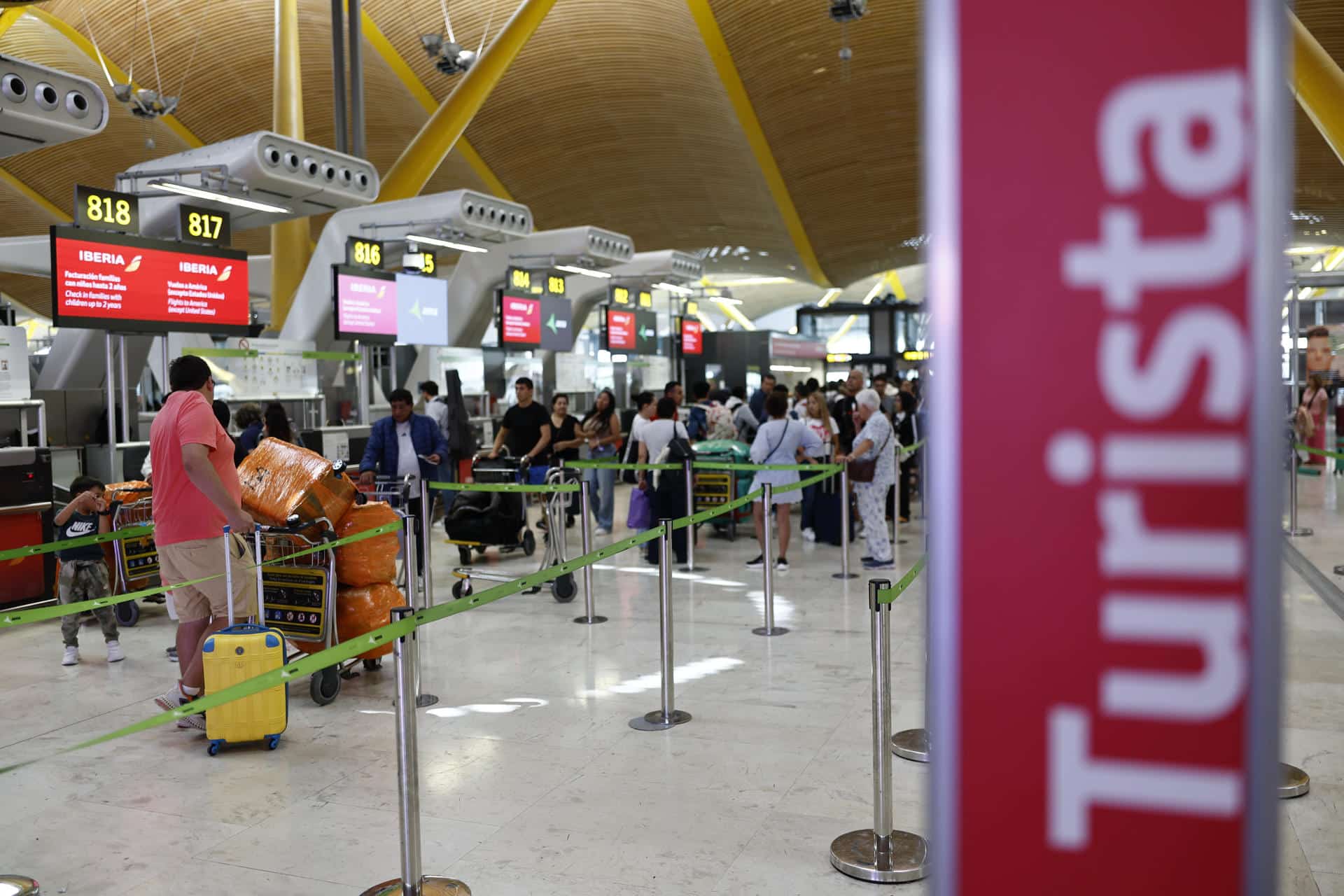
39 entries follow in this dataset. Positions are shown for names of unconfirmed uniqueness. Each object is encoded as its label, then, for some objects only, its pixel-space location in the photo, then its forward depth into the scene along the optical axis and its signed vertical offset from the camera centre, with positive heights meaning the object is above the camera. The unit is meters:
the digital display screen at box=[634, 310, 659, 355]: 21.55 +1.38
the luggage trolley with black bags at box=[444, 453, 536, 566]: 9.06 -1.00
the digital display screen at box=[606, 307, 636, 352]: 20.38 +1.32
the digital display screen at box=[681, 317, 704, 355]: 25.00 +1.45
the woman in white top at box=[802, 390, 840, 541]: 10.61 -0.34
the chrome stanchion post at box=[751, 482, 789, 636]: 6.87 -1.19
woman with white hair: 9.14 -0.74
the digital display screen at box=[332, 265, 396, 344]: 12.55 +1.20
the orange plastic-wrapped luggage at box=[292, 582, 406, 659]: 5.86 -1.16
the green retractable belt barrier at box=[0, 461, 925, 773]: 2.80 -0.74
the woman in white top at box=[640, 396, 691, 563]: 10.02 -0.51
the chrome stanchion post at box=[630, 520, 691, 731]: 5.11 -1.29
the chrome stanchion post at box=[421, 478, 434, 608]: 6.88 -0.93
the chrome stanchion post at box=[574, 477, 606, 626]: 7.24 -1.14
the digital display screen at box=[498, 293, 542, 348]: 16.16 +1.22
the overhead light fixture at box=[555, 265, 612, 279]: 17.81 +2.21
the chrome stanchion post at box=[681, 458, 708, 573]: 9.41 -0.95
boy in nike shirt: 6.52 -1.00
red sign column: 0.87 -0.04
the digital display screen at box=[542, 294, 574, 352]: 17.21 +1.25
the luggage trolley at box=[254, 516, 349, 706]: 5.66 -1.01
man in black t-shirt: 10.36 -0.27
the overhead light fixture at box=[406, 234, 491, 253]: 13.92 +2.14
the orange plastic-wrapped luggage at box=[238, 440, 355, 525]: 5.61 -0.44
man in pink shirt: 4.93 -0.48
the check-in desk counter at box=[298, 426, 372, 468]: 11.48 -0.43
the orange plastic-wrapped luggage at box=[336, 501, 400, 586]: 5.83 -0.83
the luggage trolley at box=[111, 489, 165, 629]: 7.57 -1.07
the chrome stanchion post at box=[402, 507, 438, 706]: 5.54 -0.97
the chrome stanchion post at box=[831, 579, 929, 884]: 3.48 -1.54
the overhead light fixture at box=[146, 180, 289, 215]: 9.91 +2.04
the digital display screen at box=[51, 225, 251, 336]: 8.73 +1.08
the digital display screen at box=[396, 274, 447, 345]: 13.72 +1.23
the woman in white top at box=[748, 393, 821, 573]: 9.27 -0.42
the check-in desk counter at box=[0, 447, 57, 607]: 7.80 -0.83
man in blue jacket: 8.95 -0.37
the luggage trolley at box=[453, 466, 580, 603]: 8.05 -1.28
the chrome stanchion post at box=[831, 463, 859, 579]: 8.55 -1.05
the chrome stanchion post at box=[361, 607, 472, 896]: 3.23 -1.18
